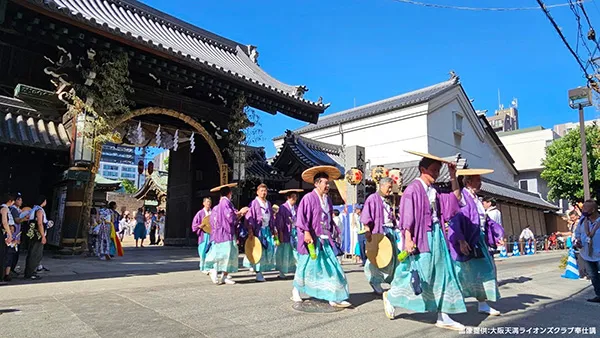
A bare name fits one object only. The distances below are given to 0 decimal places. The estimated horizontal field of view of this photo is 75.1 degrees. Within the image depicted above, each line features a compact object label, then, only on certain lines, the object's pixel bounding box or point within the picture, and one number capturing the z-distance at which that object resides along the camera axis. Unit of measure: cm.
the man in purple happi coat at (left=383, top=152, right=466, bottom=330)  426
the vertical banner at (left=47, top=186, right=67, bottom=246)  1029
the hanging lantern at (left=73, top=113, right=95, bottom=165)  978
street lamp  1416
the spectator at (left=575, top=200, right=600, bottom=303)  642
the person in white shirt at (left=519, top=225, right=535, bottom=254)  2178
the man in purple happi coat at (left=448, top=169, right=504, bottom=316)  504
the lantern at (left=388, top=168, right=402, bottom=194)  707
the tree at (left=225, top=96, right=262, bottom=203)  1309
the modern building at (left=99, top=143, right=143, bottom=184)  10779
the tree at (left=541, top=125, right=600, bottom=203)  2322
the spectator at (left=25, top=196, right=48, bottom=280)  713
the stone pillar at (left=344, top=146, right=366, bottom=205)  1223
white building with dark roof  2042
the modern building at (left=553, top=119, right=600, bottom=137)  5901
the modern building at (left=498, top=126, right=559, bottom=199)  3550
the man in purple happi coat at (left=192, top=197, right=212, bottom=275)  875
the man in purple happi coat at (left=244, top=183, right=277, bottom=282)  758
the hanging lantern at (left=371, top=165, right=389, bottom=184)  1167
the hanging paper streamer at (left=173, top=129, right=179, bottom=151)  1287
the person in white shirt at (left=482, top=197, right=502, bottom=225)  865
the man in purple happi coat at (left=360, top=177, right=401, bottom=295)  565
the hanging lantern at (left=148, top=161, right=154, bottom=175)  1919
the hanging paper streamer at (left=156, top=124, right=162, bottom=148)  1247
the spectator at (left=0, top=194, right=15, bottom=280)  655
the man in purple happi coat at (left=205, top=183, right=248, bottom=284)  717
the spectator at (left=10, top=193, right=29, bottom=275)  688
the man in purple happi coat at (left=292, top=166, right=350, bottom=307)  511
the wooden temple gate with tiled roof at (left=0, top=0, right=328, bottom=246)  904
